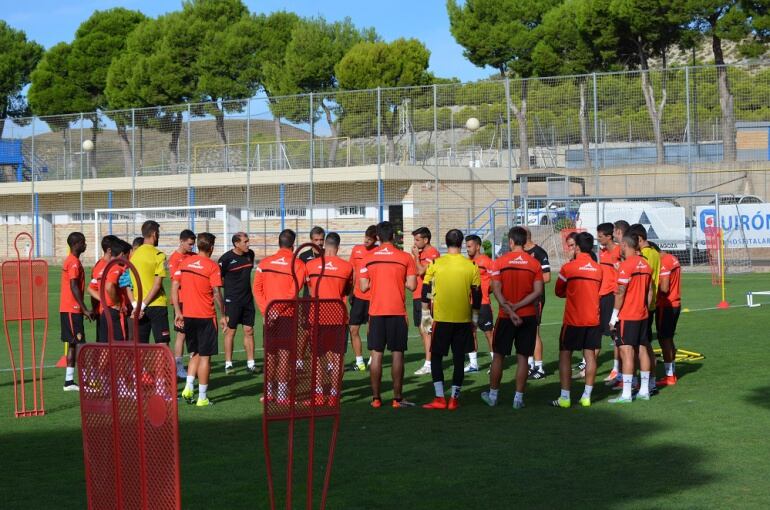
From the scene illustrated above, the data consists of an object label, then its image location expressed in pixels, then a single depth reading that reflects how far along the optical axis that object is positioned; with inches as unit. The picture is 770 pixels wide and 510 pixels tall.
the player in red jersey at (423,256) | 530.9
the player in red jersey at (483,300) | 536.3
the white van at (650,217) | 1333.7
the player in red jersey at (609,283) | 510.3
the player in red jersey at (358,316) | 565.0
